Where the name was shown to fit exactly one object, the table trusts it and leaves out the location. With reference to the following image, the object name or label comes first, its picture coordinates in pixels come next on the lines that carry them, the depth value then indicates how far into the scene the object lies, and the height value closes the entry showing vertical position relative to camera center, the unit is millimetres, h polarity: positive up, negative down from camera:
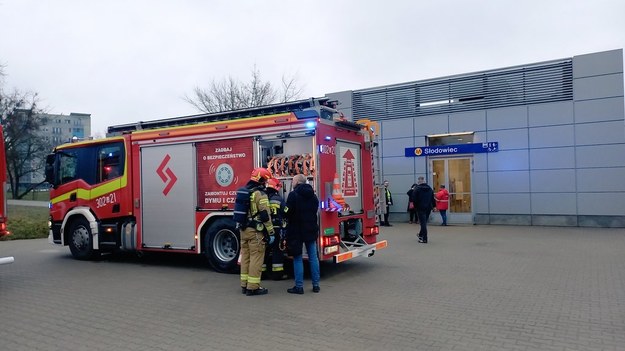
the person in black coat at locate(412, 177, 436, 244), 12587 -635
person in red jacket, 16781 -747
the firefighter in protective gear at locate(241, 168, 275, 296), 6898 -789
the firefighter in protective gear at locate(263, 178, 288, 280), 7234 -572
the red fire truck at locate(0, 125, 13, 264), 7535 -54
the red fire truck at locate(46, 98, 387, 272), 7895 +142
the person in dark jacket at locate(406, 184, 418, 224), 18516 -1221
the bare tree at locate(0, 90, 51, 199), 31744 +3943
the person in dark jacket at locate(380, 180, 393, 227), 17834 -864
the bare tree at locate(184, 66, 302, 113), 29703 +5509
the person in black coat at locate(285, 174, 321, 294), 6953 -563
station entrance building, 15555 +1370
